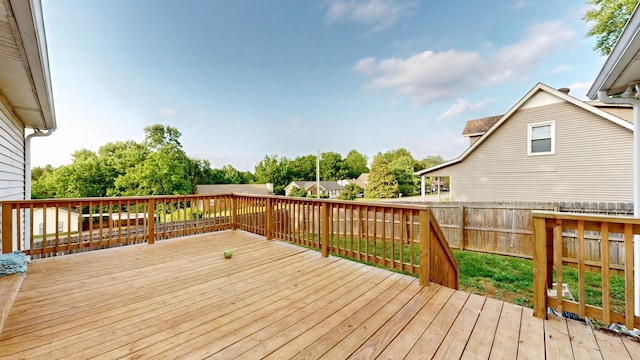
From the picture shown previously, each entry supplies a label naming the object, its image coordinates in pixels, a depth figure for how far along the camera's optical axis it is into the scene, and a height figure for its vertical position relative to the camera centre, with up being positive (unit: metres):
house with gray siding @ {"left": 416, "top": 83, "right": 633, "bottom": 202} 7.54 +0.90
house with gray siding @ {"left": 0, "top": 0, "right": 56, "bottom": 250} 1.80 +1.22
